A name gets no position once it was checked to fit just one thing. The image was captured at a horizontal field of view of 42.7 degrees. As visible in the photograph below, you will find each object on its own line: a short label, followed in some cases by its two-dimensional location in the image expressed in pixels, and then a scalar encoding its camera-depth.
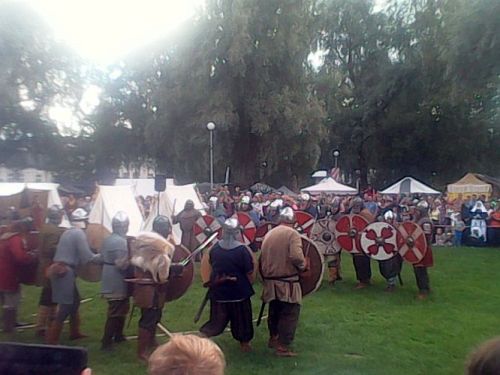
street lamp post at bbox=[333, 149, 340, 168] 39.97
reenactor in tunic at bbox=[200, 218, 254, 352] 6.97
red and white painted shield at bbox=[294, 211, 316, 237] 11.10
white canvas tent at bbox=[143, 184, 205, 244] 16.62
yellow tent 29.00
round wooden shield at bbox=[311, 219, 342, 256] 11.56
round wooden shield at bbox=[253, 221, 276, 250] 12.22
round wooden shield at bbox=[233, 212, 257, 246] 12.48
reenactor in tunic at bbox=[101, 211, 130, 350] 6.93
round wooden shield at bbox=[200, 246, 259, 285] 7.36
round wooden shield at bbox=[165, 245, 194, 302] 7.29
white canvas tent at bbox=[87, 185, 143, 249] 14.89
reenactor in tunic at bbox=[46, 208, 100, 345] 6.97
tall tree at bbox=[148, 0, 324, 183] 30.78
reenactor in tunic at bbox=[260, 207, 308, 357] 7.11
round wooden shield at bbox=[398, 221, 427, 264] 10.38
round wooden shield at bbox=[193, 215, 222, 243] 11.79
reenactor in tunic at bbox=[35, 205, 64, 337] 7.42
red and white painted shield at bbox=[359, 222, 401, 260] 10.56
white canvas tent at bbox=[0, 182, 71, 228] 13.76
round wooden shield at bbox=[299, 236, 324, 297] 7.67
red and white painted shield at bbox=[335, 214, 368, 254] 11.20
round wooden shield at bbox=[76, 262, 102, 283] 7.83
